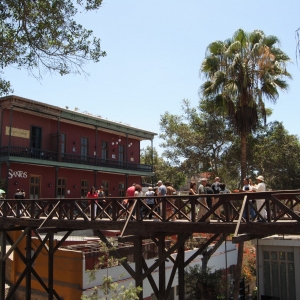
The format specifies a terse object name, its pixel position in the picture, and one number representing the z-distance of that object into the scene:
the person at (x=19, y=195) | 18.17
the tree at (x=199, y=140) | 29.12
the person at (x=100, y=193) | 16.20
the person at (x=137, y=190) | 13.46
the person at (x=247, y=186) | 11.84
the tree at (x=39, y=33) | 11.10
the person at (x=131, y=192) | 13.87
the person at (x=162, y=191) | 12.37
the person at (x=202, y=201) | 10.24
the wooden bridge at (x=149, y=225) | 8.94
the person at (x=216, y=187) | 11.85
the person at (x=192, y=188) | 11.33
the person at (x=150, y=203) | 11.58
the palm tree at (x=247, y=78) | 19.03
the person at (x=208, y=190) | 10.79
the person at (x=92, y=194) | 15.45
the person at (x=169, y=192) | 12.87
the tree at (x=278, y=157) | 28.34
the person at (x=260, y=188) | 10.53
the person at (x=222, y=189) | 12.13
